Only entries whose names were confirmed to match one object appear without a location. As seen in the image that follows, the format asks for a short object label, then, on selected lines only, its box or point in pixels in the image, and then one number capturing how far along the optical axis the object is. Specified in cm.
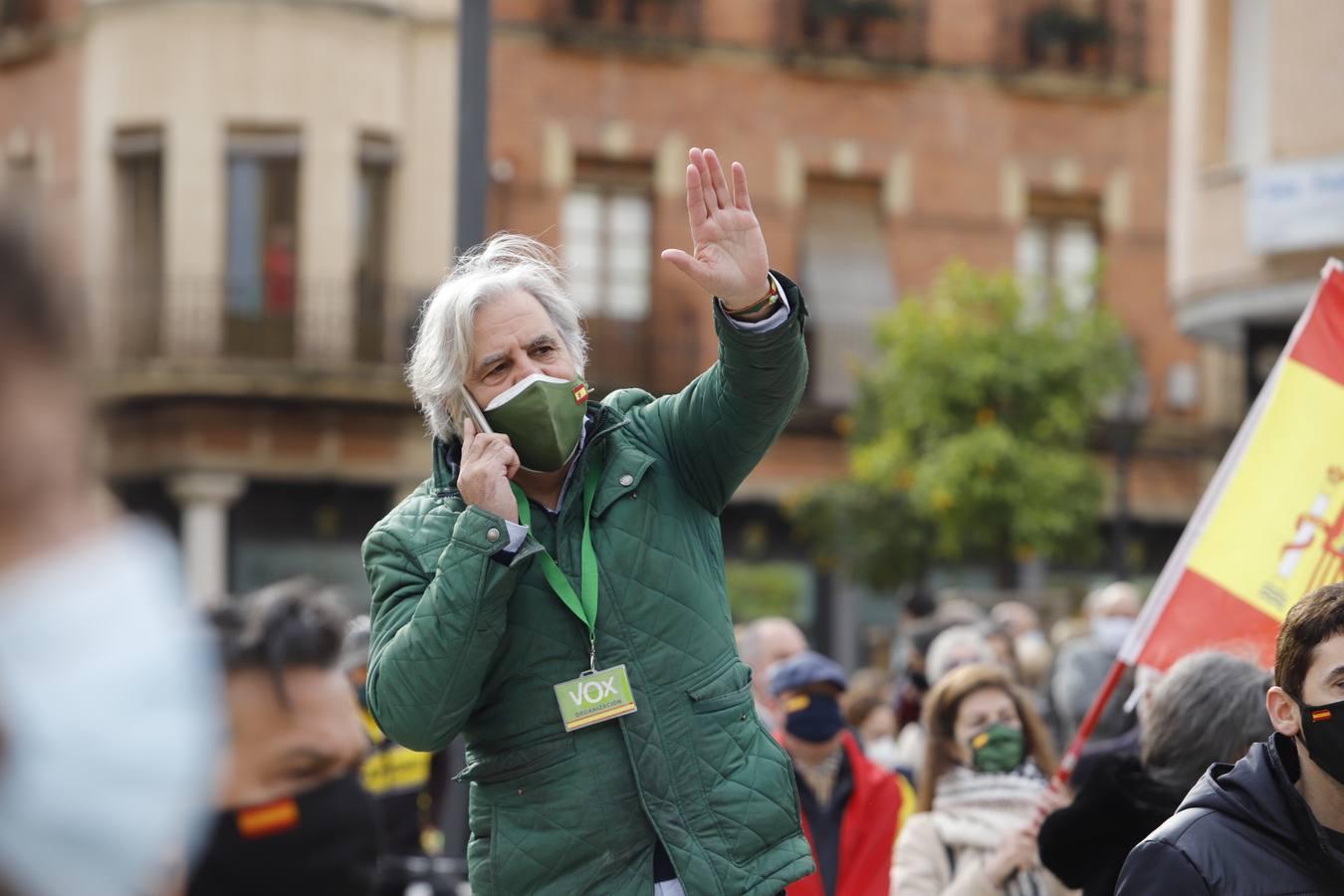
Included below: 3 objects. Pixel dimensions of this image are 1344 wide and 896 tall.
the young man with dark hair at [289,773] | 355
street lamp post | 2041
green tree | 2241
